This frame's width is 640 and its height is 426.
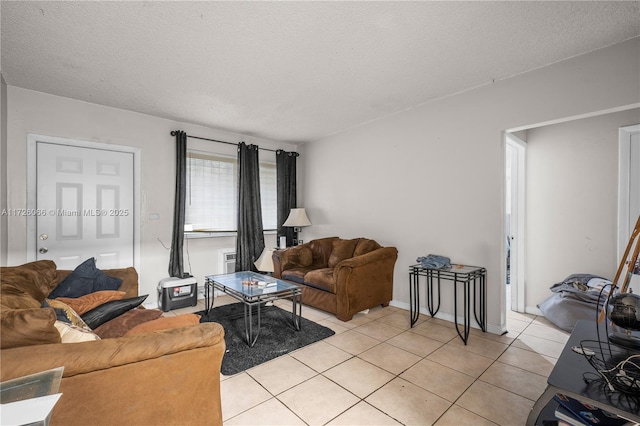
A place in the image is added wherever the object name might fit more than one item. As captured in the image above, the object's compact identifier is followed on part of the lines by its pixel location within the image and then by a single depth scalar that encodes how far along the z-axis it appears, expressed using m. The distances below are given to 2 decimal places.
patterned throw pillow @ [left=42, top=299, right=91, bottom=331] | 1.55
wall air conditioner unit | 4.62
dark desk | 1.08
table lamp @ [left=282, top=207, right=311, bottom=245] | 5.00
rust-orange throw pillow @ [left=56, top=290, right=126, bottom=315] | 2.04
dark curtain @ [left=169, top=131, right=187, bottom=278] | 4.07
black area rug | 2.44
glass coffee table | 2.73
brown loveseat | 3.34
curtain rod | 4.12
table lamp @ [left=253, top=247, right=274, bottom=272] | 3.33
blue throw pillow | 2.27
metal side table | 2.90
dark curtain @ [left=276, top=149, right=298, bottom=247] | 5.34
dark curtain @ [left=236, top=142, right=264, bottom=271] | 4.70
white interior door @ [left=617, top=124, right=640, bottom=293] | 2.89
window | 4.38
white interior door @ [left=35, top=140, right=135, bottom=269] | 3.29
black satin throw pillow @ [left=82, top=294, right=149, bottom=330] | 1.94
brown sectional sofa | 1.05
